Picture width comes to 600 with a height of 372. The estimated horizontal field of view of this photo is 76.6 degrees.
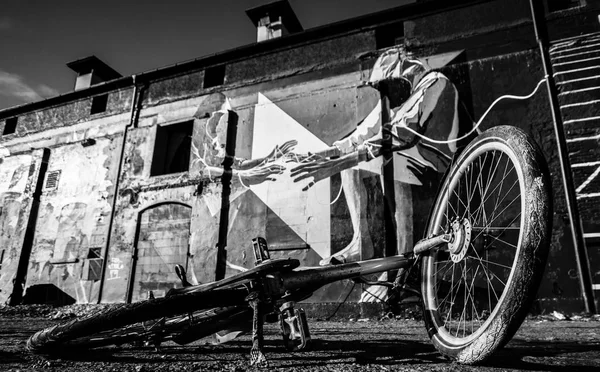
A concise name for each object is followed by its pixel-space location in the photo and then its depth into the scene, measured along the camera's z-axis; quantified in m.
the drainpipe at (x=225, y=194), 9.45
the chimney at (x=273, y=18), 12.41
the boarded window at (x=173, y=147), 11.55
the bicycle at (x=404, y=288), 1.42
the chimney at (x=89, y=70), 15.22
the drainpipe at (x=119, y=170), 10.78
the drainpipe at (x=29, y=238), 11.81
